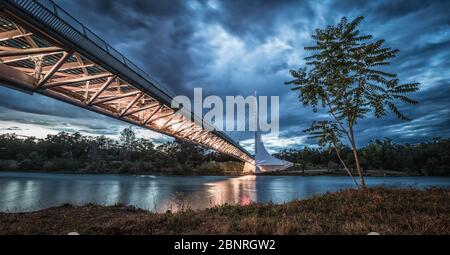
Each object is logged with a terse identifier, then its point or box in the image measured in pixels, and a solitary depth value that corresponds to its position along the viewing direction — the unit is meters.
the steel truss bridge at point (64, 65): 7.93
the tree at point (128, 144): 120.82
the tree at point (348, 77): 9.35
